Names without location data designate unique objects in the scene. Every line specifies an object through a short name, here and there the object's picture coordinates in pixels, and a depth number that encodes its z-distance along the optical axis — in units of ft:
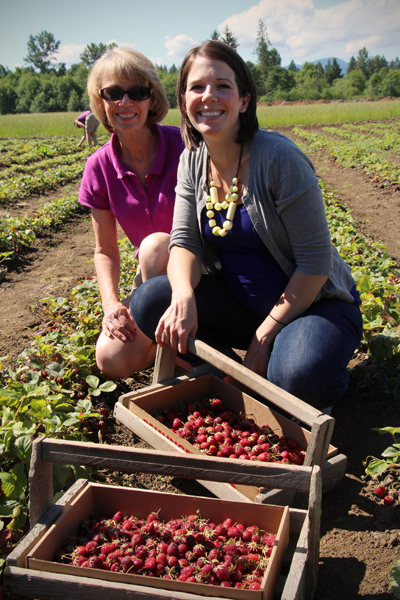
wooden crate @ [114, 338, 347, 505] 4.89
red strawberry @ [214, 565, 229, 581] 4.39
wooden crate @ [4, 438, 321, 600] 4.02
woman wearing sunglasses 8.52
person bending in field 49.99
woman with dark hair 6.53
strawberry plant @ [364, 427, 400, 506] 6.29
